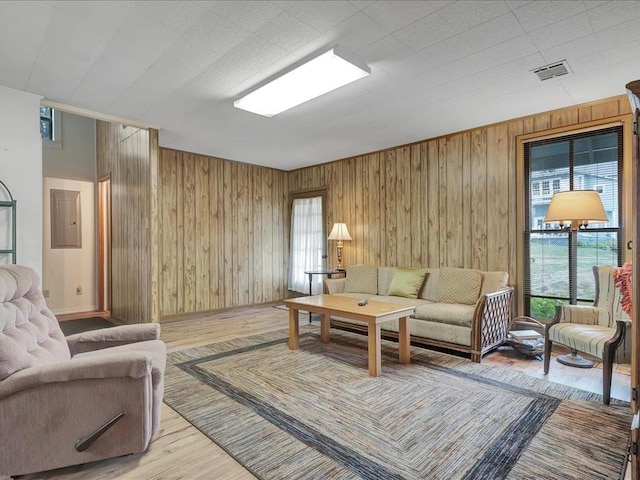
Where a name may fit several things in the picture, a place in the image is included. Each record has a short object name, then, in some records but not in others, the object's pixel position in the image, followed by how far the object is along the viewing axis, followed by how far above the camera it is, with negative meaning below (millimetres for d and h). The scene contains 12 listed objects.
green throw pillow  4434 -592
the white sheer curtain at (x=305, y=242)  6309 -96
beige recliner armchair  1669 -810
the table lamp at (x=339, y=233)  5547 +56
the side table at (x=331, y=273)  5521 -572
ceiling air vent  2733 +1308
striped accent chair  2672 -743
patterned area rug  1802 -1170
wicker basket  3420 -1090
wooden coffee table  2998 -716
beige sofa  3426 -760
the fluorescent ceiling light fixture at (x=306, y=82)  2604 +1282
